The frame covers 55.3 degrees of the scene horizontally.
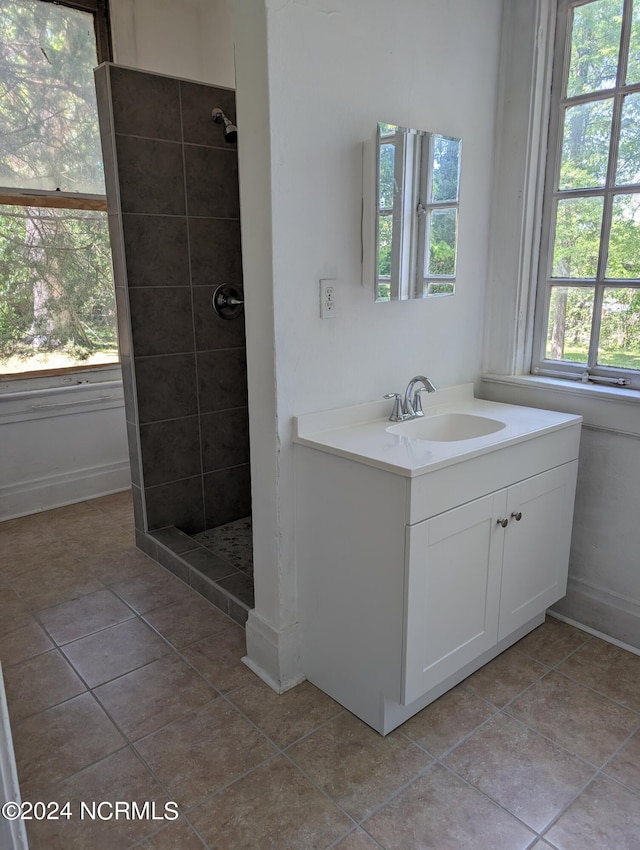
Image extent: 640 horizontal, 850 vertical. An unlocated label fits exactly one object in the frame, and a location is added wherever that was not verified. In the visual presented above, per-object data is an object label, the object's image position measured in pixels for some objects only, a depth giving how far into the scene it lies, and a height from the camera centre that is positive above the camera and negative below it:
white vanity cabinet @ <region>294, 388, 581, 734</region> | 1.62 -0.80
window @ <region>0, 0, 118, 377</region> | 3.03 +0.42
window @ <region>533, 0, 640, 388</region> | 1.99 +0.23
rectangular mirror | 1.82 +0.17
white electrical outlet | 1.81 -0.09
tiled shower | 2.53 -0.23
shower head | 2.66 +0.62
